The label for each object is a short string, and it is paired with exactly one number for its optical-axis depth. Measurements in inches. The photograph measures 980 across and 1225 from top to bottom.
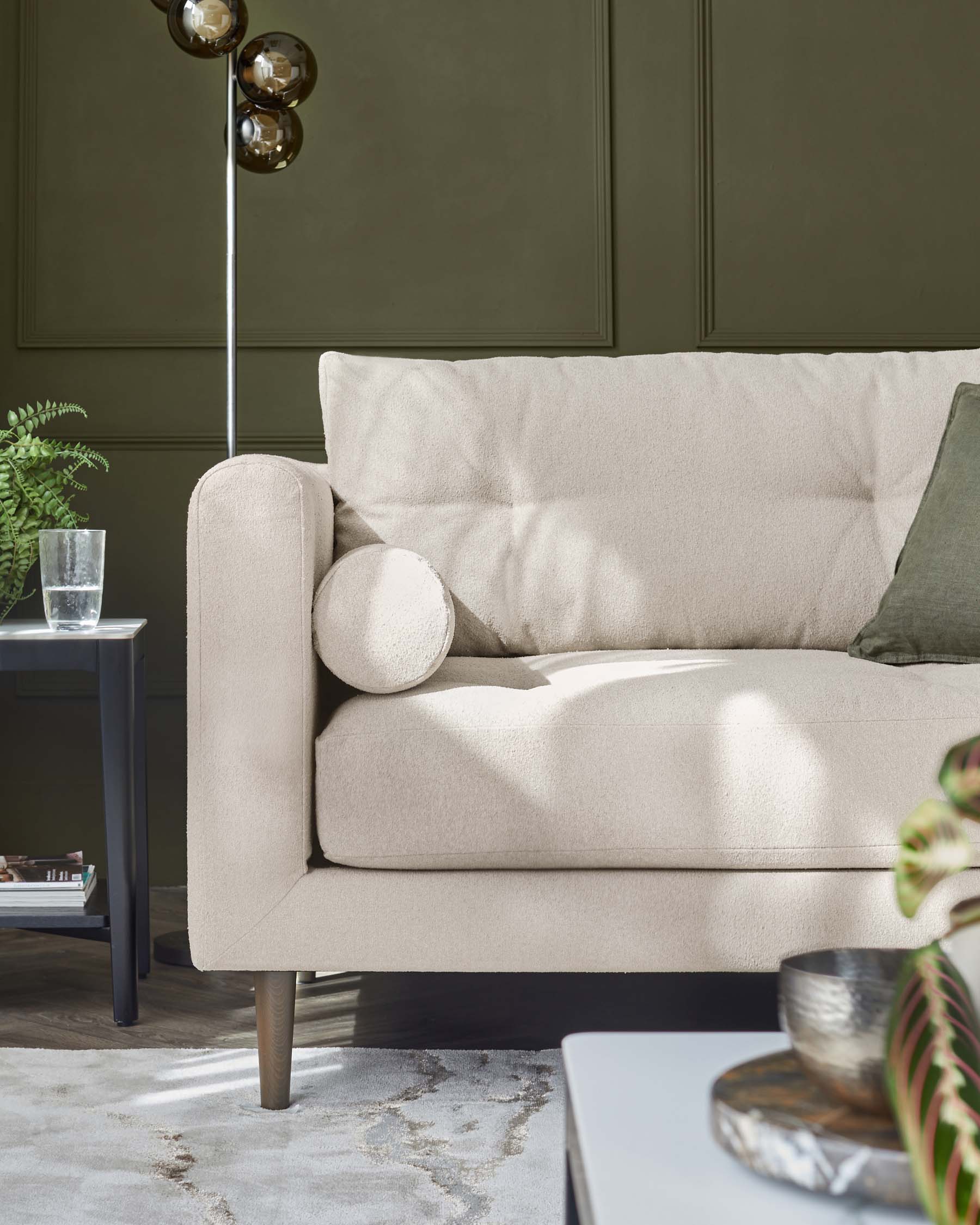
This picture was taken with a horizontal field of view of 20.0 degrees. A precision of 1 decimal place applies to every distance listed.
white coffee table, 58.4
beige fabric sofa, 108.1
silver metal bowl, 61.7
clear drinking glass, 123.7
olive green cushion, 117.3
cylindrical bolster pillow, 110.6
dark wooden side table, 120.4
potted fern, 123.9
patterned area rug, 101.3
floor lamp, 133.0
